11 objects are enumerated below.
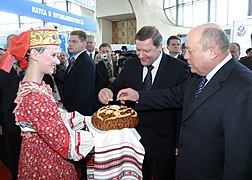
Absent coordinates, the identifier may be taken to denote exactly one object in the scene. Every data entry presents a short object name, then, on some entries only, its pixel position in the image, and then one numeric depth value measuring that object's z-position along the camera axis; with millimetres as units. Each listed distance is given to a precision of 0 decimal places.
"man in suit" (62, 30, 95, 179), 2975
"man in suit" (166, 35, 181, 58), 4859
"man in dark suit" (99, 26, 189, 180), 2096
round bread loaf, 1537
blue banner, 3805
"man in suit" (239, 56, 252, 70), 3112
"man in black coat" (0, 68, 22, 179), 2701
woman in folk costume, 1350
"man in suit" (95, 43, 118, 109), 4102
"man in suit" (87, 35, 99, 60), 5062
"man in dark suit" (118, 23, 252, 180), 1231
